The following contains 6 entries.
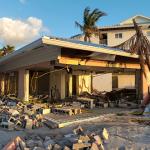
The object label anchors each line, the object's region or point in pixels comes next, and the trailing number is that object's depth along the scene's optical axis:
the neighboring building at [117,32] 36.53
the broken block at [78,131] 8.07
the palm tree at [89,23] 36.58
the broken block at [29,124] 9.84
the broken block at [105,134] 7.20
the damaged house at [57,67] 11.71
